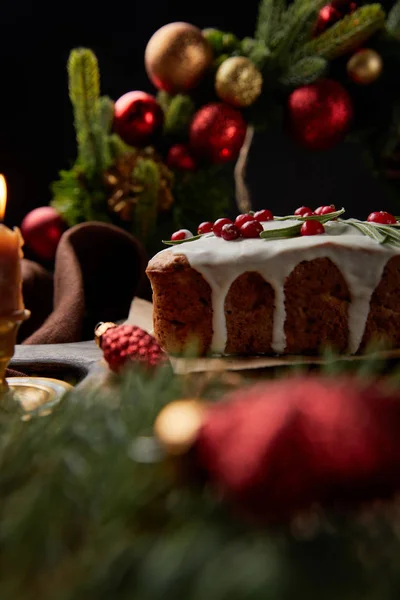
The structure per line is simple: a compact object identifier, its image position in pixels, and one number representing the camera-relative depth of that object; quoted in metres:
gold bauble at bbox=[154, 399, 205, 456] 0.25
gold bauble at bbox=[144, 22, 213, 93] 0.90
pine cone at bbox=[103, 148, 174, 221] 0.94
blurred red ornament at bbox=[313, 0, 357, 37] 0.94
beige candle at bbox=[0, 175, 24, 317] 0.47
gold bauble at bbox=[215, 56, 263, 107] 0.89
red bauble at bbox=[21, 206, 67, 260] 0.97
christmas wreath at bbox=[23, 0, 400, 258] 0.91
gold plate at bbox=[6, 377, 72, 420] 0.51
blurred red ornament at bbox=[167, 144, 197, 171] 0.95
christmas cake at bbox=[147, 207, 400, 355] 0.72
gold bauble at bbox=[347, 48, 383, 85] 0.91
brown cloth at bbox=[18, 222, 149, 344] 0.88
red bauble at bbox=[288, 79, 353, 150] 0.91
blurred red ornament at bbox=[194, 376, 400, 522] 0.22
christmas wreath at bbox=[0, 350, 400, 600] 0.19
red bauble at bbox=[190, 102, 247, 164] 0.91
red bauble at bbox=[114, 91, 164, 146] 0.93
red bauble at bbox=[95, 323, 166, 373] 0.61
